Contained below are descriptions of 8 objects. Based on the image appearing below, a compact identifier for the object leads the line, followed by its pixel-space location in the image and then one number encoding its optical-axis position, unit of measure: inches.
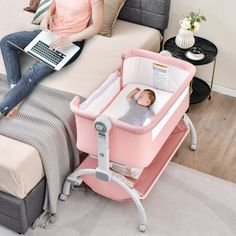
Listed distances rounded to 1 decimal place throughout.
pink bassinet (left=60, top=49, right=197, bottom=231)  86.4
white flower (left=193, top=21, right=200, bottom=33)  115.6
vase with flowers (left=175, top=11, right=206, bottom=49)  115.8
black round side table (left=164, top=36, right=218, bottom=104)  116.0
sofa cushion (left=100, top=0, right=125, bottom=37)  119.5
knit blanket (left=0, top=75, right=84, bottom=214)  92.1
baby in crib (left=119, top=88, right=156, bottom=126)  96.0
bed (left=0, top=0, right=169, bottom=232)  87.2
